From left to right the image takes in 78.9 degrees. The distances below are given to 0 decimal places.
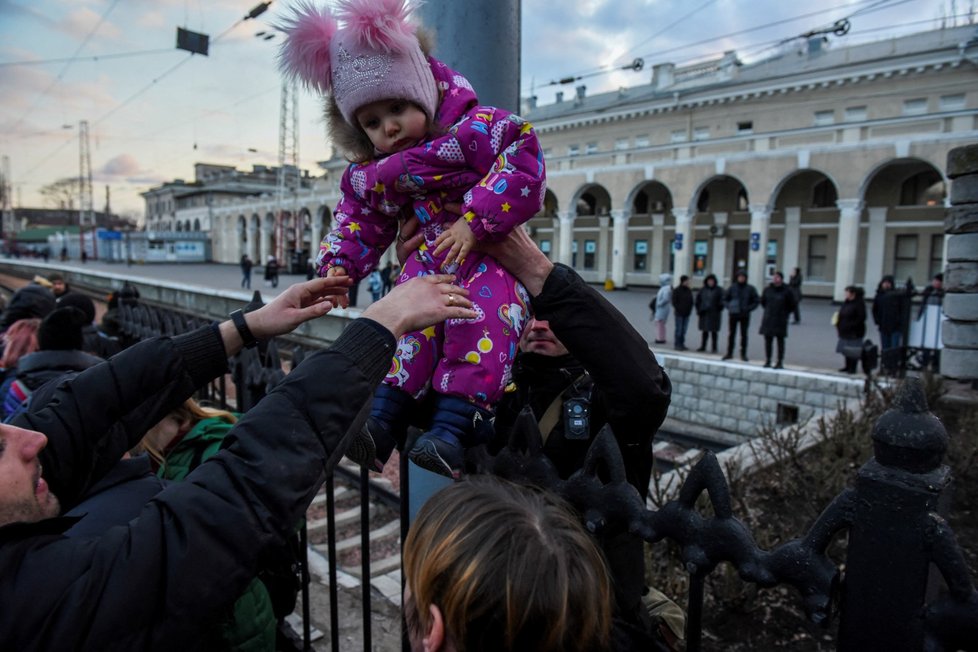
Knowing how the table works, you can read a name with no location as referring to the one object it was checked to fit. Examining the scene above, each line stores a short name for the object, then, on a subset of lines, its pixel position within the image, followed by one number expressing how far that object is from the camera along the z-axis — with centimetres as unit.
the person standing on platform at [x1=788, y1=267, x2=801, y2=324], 1875
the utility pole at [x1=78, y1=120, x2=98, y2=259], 6862
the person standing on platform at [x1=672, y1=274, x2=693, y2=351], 1399
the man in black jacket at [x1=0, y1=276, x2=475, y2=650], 102
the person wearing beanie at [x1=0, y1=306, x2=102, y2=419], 339
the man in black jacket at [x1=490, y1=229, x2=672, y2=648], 155
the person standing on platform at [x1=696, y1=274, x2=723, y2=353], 1311
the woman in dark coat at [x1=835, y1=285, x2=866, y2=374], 1077
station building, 2467
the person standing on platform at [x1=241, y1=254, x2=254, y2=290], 2803
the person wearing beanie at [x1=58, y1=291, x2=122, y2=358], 561
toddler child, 171
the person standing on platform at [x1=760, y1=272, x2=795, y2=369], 1128
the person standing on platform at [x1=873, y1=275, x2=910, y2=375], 1097
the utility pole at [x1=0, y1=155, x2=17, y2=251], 7481
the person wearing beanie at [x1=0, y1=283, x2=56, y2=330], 509
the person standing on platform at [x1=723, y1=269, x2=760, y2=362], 1232
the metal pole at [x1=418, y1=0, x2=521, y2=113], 214
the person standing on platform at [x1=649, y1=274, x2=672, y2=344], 1411
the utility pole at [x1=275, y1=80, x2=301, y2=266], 4581
